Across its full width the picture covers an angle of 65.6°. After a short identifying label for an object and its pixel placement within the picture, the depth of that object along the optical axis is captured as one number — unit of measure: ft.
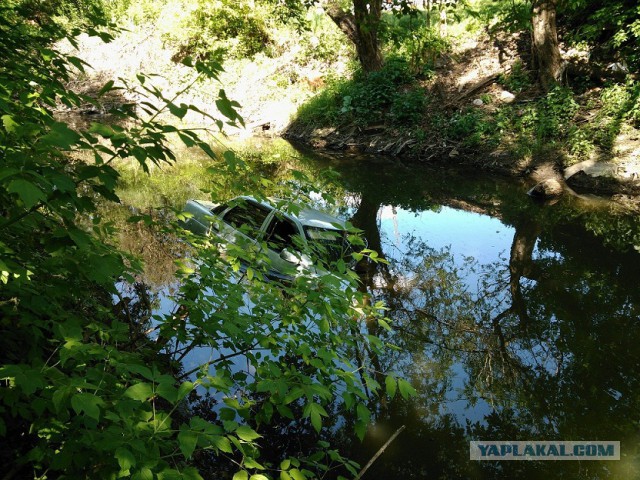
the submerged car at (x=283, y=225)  22.76
